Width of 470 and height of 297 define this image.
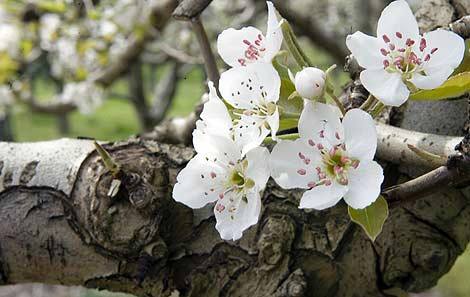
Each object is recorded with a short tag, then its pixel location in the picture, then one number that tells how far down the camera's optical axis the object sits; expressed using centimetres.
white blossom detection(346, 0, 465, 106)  29
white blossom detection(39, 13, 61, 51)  107
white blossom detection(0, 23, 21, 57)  111
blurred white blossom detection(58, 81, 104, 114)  114
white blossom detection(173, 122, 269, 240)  30
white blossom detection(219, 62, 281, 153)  30
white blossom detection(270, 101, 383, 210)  29
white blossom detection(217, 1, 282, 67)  31
